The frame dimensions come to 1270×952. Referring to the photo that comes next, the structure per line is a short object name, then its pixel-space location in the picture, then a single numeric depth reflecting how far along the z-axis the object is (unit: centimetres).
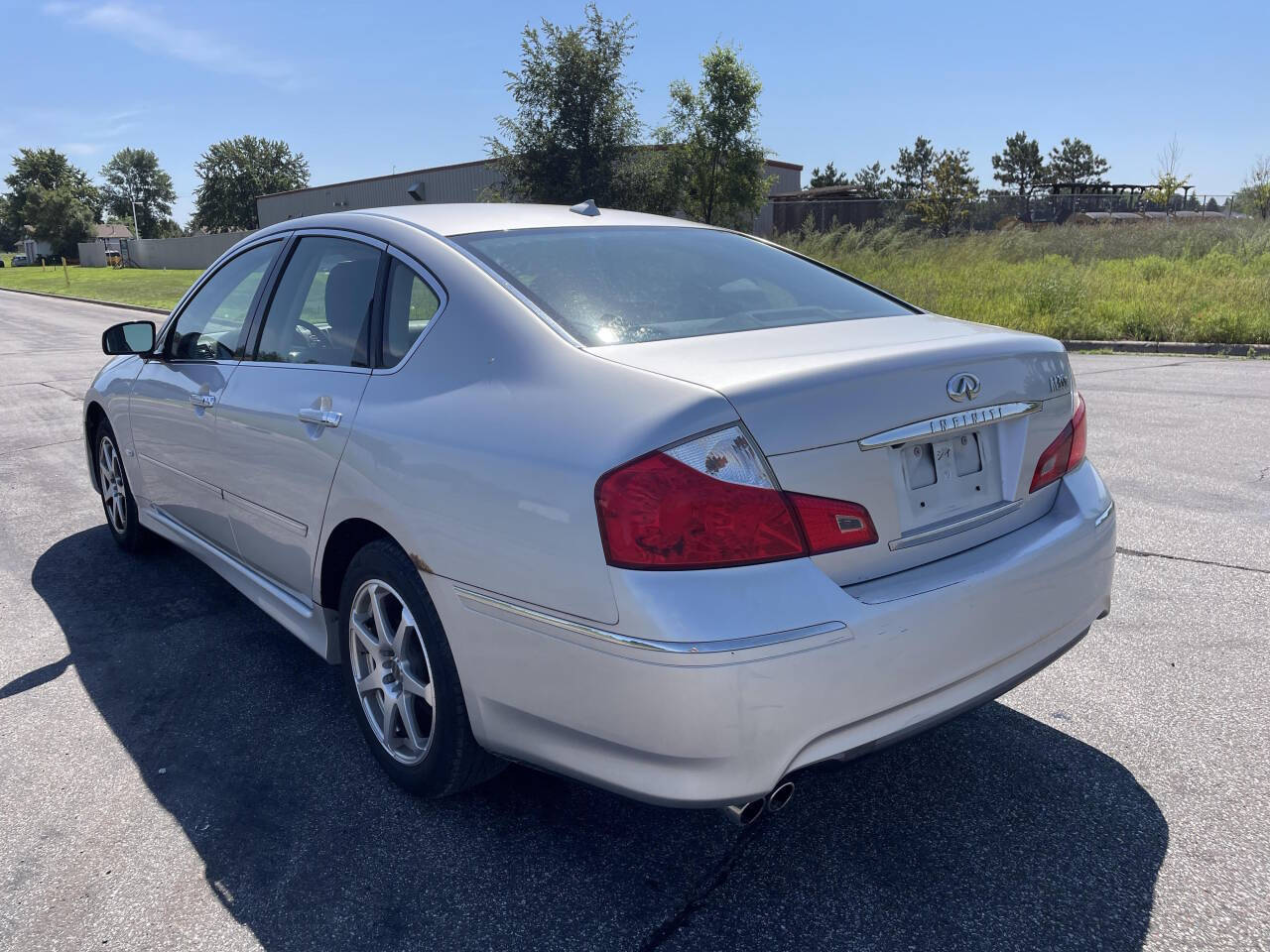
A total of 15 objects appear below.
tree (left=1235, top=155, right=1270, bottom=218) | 4231
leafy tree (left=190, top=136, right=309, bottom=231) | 8981
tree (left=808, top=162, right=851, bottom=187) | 10656
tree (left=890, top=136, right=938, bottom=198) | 9506
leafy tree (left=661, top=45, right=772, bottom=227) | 2739
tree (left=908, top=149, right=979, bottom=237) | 4706
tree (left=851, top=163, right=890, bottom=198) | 11005
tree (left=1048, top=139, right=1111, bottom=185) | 9638
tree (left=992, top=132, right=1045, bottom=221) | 9869
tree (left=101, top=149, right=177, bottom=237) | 12081
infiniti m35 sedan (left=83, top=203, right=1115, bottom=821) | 198
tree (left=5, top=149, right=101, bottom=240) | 11106
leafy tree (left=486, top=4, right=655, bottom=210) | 2612
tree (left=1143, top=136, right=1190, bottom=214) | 4931
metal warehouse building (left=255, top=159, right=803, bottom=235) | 3497
